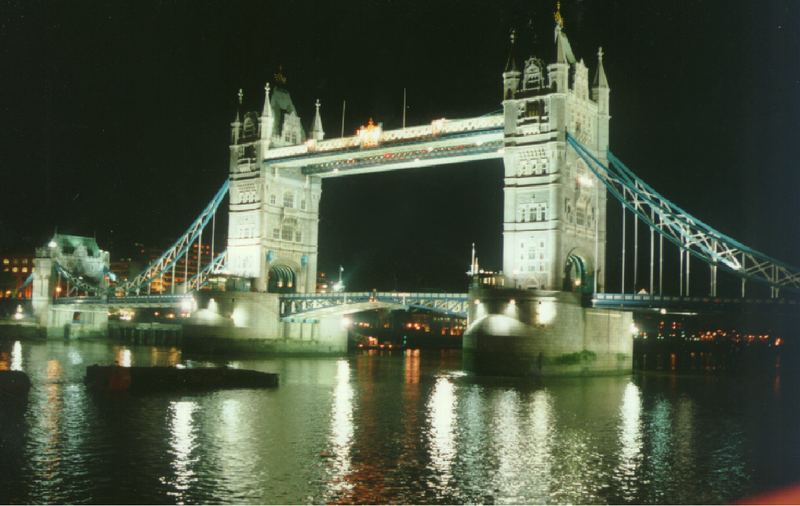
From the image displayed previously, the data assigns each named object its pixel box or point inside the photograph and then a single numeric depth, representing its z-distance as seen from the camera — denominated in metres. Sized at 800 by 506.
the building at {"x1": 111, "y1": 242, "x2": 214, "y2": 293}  170.00
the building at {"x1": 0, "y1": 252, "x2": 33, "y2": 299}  147.50
